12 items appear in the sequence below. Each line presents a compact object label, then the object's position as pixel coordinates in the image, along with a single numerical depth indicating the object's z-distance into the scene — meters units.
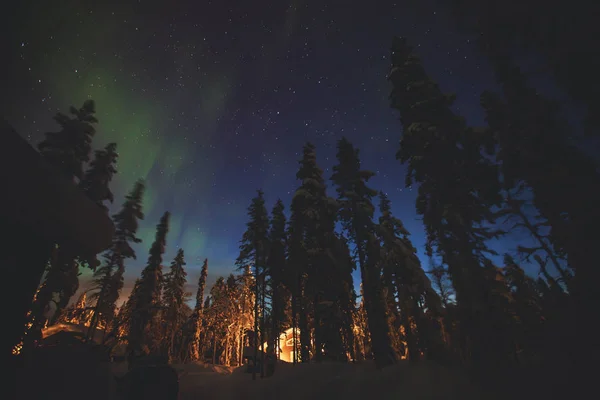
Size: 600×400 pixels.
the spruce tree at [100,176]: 18.50
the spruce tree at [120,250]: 22.03
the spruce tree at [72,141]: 15.75
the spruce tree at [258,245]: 24.16
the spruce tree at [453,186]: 6.88
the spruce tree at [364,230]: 12.96
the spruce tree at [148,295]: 26.27
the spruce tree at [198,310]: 43.47
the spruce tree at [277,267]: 23.35
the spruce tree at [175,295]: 39.22
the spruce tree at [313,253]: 15.92
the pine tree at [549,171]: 6.29
